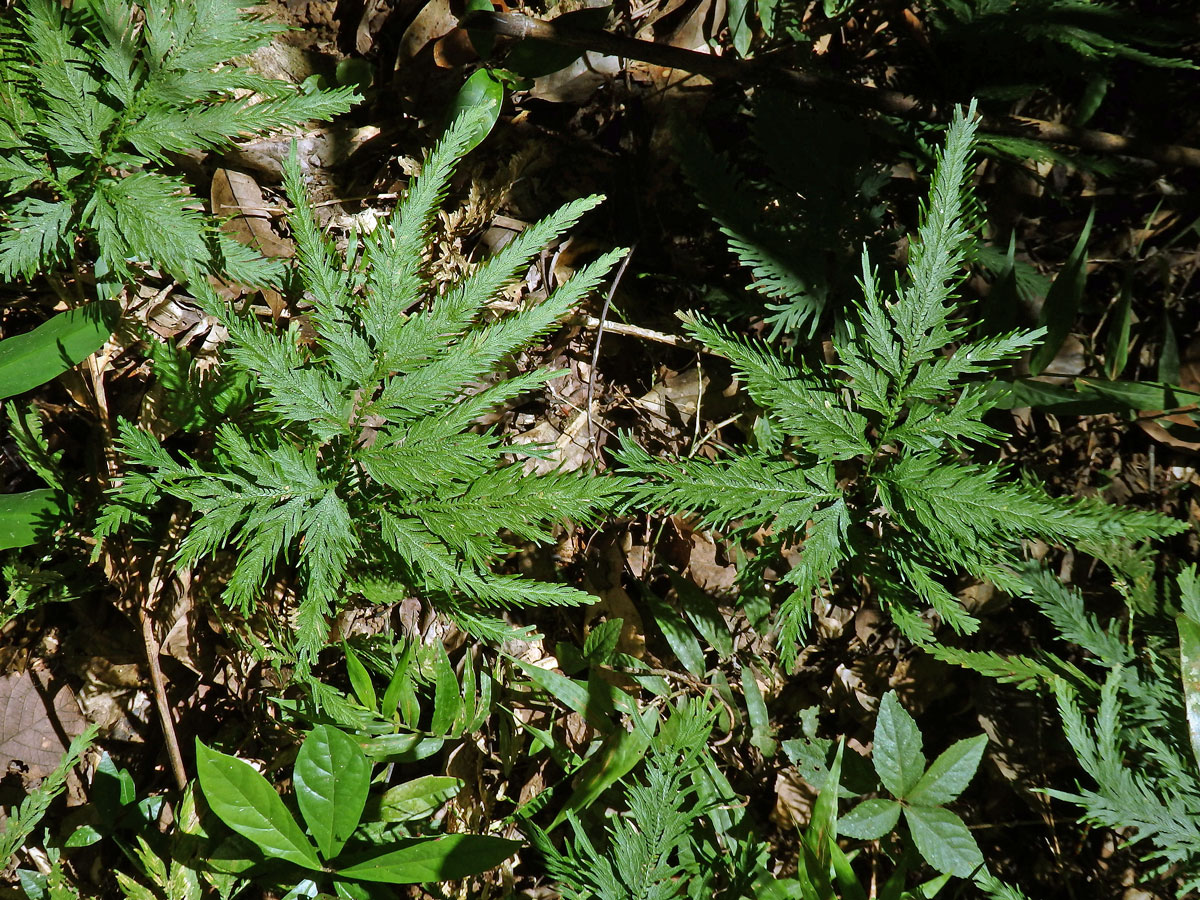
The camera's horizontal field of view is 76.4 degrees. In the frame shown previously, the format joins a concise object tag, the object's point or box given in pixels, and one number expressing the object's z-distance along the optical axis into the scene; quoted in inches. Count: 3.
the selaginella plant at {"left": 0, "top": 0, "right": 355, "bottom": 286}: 65.1
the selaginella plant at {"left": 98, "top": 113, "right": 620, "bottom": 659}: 63.3
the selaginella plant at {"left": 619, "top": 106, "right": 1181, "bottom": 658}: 64.7
